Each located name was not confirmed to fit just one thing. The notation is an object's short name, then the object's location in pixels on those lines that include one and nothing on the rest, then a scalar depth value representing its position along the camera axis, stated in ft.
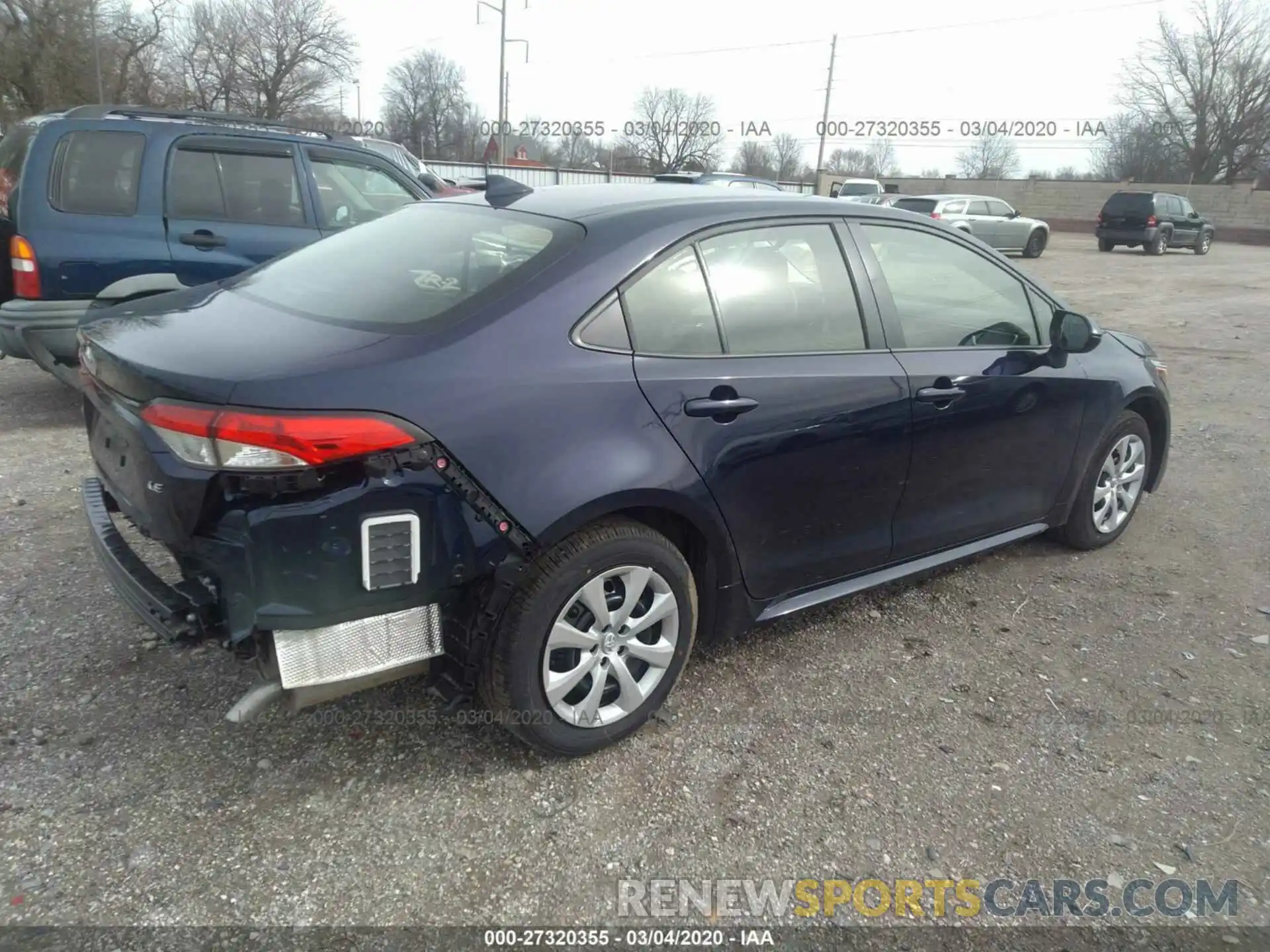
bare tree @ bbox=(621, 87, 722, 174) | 243.19
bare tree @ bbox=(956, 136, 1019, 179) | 224.53
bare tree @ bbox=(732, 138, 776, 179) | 226.99
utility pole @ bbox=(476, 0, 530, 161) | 105.09
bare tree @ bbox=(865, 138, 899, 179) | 219.82
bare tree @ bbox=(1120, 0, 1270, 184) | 149.69
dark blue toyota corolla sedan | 7.02
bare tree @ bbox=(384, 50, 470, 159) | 221.66
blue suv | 16.92
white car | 91.22
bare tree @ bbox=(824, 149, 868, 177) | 229.04
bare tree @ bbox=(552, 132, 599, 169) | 207.31
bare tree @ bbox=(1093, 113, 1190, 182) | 165.37
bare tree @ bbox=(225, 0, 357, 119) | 175.01
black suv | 80.59
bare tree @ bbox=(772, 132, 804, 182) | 234.17
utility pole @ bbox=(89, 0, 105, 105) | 119.65
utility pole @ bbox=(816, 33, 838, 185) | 150.20
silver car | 72.74
